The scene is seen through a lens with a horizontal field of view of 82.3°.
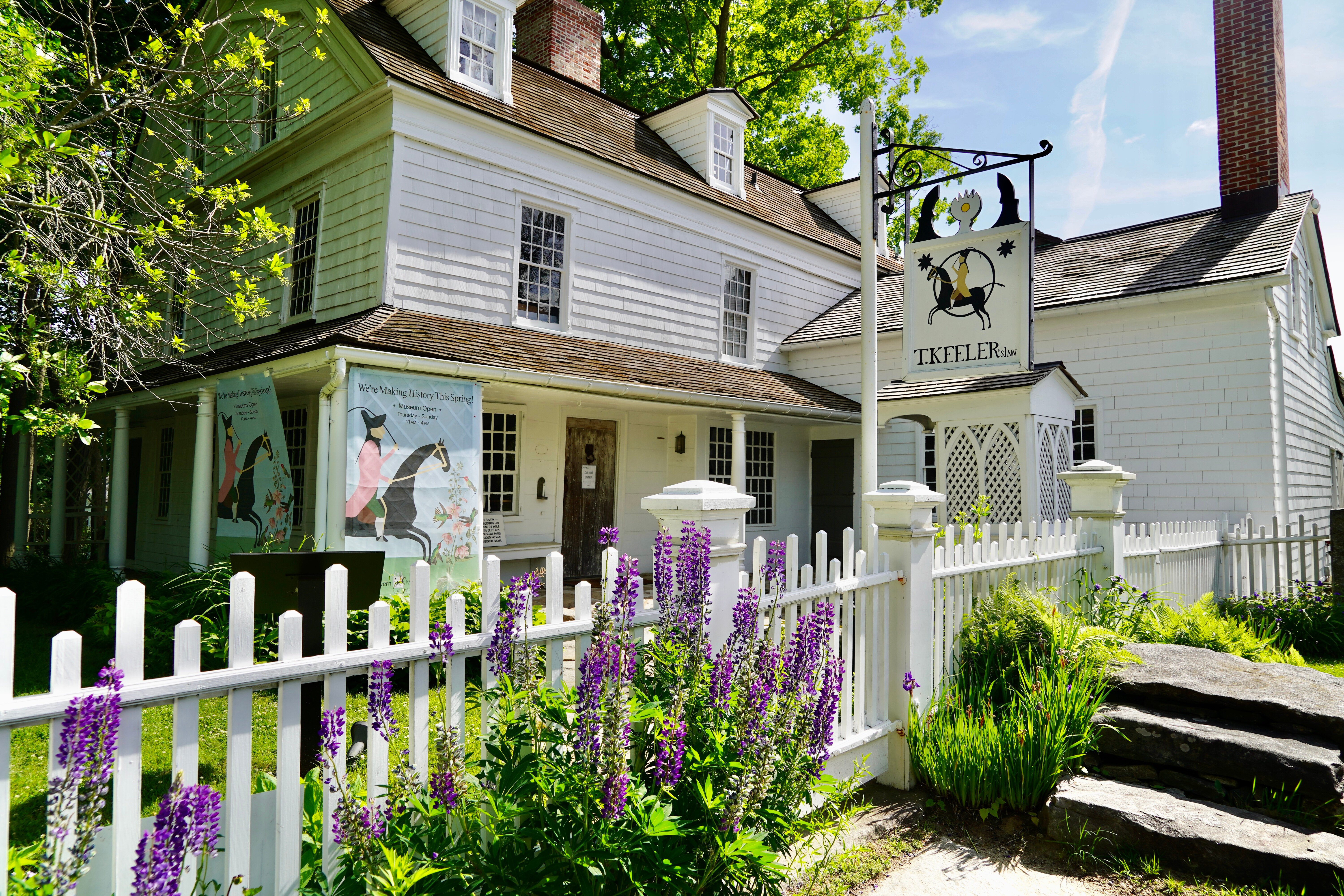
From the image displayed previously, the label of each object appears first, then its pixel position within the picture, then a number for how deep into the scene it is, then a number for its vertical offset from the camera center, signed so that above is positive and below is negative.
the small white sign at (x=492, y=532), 10.12 -0.71
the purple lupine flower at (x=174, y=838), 1.57 -0.78
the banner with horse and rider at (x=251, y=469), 8.25 +0.08
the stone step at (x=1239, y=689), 4.06 -1.14
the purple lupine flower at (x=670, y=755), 2.39 -0.87
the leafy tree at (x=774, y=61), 21.67 +12.52
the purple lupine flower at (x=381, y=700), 2.09 -0.61
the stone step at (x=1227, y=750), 3.69 -1.34
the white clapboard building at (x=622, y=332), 9.13 +2.18
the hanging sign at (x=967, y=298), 6.69 +1.69
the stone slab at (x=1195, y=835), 3.27 -1.56
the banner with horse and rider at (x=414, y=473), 7.40 +0.05
